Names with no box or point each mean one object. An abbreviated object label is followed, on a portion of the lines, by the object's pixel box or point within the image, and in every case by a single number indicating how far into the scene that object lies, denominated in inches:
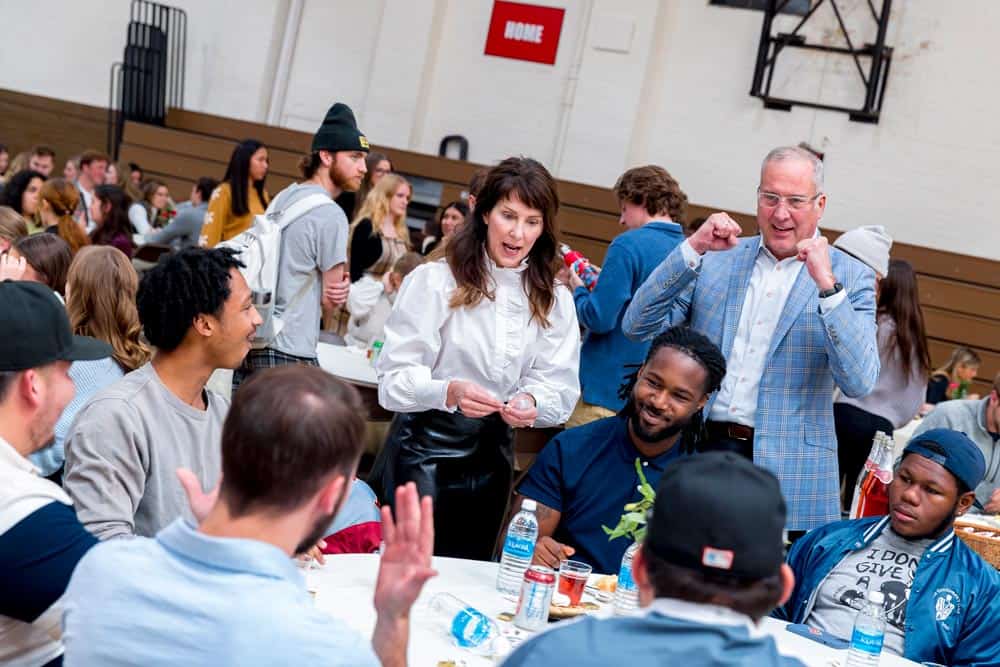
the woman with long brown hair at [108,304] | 134.6
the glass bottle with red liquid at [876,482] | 156.8
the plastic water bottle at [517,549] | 103.5
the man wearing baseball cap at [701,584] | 54.3
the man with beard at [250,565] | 56.3
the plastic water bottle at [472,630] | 88.0
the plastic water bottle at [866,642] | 97.7
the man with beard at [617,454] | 124.1
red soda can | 94.3
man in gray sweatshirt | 93.0
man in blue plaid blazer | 129.5
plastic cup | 103.2
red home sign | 456.1
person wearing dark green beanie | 165.9
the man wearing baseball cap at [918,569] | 112.3
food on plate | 99.4
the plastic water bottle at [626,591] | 102.6
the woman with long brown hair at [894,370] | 204.8
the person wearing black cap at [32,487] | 70.2
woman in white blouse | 125.6
